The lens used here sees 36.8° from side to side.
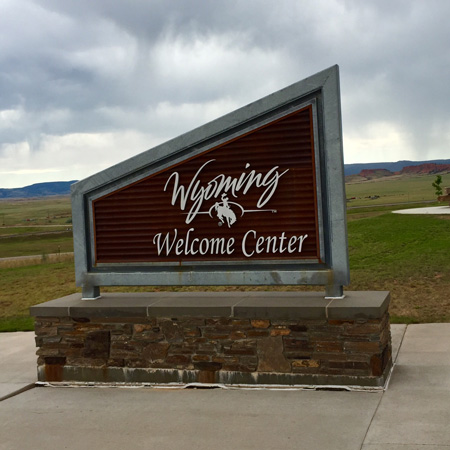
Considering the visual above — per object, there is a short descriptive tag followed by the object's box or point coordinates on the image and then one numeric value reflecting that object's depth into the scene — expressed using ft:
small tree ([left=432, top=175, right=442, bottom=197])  202.95
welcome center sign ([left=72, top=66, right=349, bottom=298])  29.71
